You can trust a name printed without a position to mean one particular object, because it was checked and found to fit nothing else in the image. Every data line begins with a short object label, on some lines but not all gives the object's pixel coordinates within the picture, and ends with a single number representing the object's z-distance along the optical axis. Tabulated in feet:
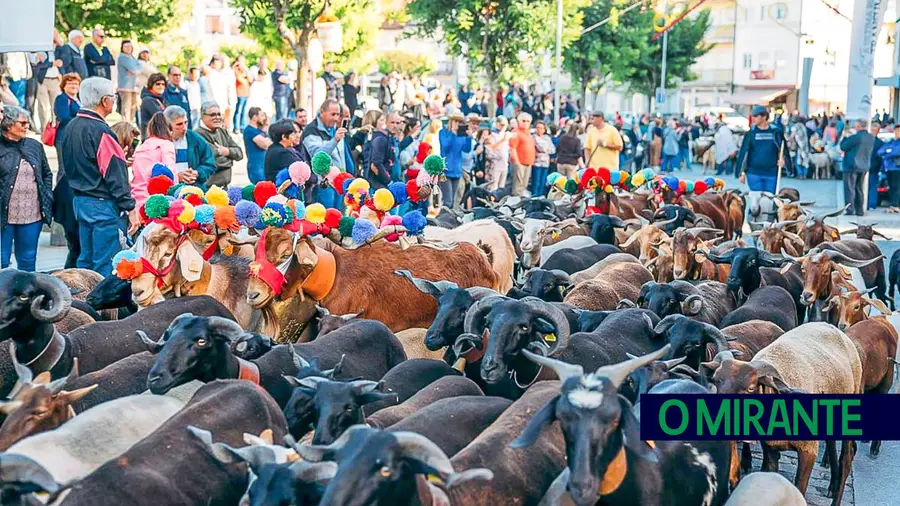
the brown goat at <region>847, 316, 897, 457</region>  29.43
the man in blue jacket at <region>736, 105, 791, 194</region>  58.59
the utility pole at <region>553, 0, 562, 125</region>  117.35
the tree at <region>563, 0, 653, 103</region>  173.99
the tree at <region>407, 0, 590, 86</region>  120.06
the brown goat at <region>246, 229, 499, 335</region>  29.27
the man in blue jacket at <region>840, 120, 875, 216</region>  75.31
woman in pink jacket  34.35
